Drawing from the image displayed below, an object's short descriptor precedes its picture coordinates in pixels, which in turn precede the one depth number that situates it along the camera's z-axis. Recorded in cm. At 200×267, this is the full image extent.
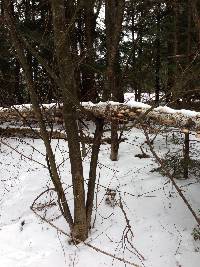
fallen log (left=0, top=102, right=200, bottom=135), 325
